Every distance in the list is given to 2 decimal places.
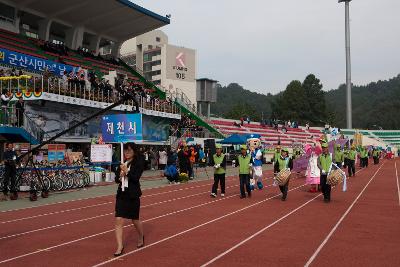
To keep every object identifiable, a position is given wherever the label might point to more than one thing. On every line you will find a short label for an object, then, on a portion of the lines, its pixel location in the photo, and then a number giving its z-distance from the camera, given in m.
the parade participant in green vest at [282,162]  17.22
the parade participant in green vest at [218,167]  16.00
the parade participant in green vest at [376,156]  46.97
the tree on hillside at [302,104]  110.56
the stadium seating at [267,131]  53.91
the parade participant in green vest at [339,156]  24.83
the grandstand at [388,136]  103.36
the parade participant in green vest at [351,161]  27.19
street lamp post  78.69
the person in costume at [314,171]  17.58
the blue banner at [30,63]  26.17
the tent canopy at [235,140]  37.21
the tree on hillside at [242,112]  108.12
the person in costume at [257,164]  18.19
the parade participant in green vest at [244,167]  15.38
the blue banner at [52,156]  19.19
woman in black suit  7.65
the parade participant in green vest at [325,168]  14.75
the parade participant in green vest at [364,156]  36.53
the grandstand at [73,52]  24.34
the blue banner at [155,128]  32.56
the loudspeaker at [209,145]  36.11
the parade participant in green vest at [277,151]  19.90
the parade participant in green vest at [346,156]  27.69
